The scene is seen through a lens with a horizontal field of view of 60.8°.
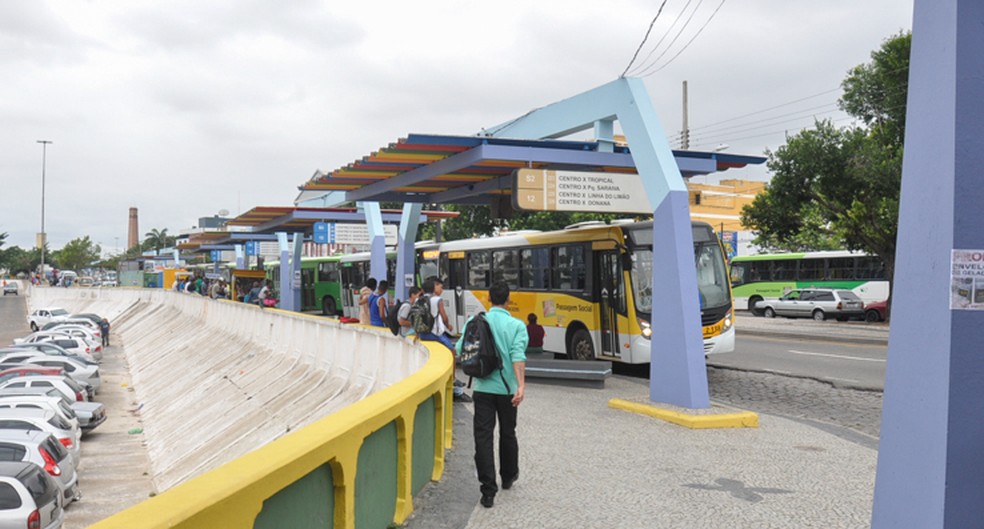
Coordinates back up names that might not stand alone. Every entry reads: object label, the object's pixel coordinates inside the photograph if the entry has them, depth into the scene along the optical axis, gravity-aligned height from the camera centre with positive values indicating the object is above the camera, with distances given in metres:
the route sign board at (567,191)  12.36 +0.97
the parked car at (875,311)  36.38 -2.12
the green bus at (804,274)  38.31 -0.68
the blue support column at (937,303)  4.27 -0.21
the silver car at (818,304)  37.06 -2.01
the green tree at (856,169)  31.86 +3.63
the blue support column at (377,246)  27.11 +0.20
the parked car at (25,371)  23.51 -3.63
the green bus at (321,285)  39.68 -1.66
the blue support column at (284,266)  39.84 -0.76
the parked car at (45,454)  13.83 -3.54
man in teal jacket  6.54 -1.08
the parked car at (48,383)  21.80 -3.64
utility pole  33.06 +4.71
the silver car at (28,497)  11.67 -3.65
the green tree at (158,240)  157.38 +1.57
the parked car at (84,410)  20.59 -4.38
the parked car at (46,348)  29.16 -3.64
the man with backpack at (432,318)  12.45 -0.98
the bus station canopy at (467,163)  13.84 +1.65
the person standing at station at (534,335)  15.75 -1.50
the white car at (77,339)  34.47 -3.95
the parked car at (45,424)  16.36 -3.55
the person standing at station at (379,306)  16.64 -1.08
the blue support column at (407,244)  24.67 +0.26
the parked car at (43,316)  51.65 -4.41
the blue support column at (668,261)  11.20 -0.04
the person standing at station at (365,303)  18.49 -1.18
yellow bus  15.66 -0.61
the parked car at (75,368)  26.27 -4.04
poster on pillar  4.24 -0.08
